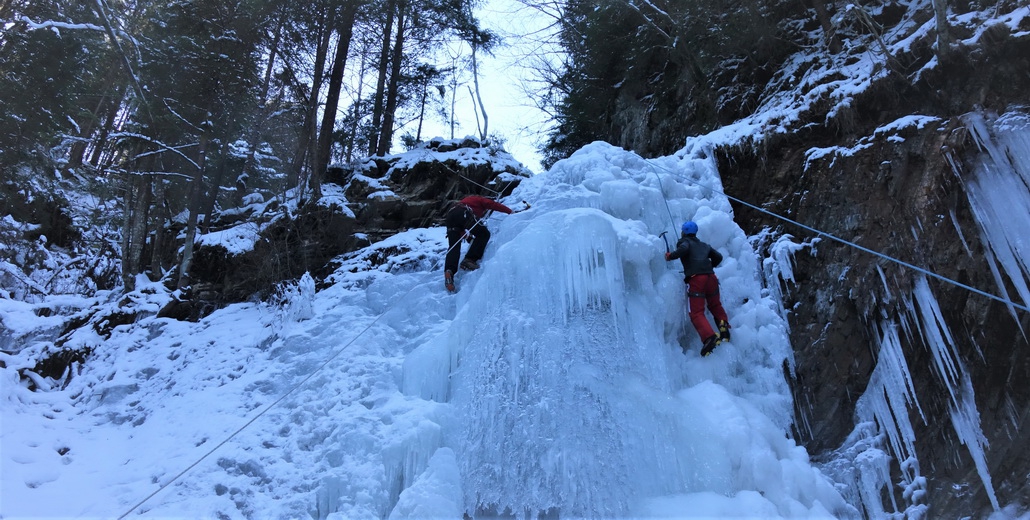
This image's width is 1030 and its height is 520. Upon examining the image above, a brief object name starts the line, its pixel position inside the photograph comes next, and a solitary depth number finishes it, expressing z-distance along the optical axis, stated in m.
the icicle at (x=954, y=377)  4.62
